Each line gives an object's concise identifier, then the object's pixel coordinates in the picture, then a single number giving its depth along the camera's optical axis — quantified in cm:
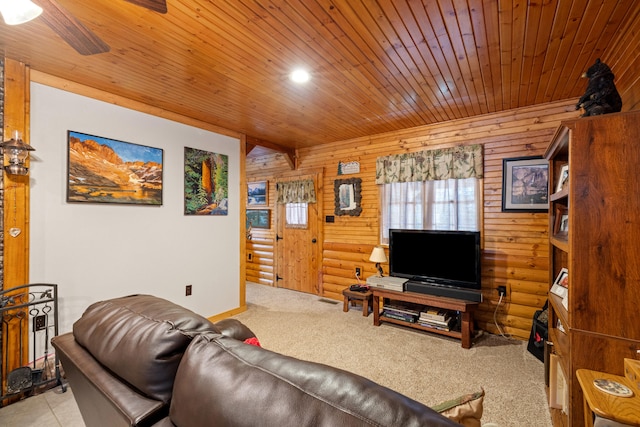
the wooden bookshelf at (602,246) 131
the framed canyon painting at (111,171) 258
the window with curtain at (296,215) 508
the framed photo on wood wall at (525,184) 310
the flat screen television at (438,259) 316
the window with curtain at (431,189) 348
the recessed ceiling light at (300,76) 238
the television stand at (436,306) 297
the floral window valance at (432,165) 345
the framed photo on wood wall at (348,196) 440
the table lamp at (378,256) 384
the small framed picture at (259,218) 569
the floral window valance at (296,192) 489
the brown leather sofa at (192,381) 61
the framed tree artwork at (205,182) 346
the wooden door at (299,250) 491
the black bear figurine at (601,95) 152
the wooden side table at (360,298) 384
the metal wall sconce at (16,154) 215
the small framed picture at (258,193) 571
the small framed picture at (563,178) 198
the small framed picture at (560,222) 219
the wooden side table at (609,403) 105
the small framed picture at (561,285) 193
